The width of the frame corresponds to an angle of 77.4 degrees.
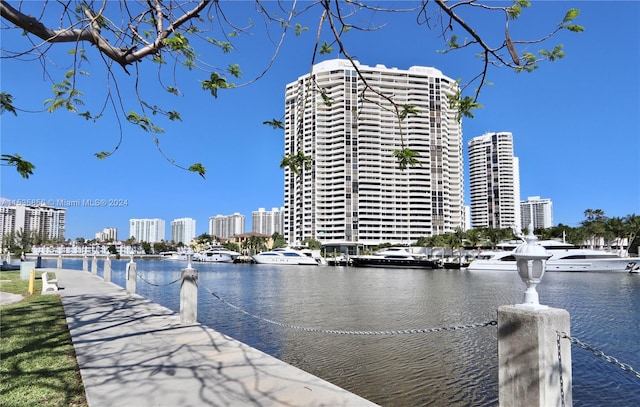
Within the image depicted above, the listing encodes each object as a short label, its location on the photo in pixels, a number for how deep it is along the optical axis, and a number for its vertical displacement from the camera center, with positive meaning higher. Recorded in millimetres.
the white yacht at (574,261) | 54750 -3990
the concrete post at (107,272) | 19016 -1863
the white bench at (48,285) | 13659 -1789
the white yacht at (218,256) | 102606 -6016
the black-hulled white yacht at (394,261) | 72000 -5214
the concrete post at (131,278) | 13940 -1578
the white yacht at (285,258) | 86762 -5562
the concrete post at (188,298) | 8766 -1442
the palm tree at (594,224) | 90438 +2022
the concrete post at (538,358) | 2848 -910
